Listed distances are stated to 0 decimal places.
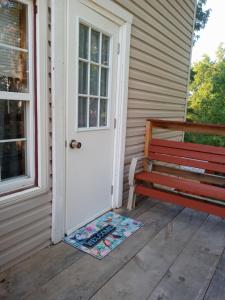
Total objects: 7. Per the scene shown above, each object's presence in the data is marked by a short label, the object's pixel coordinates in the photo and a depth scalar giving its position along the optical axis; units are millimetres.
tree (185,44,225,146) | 10258
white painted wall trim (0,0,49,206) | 1678
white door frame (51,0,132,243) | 1822
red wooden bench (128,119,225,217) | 2484
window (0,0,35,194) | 1588
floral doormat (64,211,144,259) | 2057
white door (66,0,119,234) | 2037
